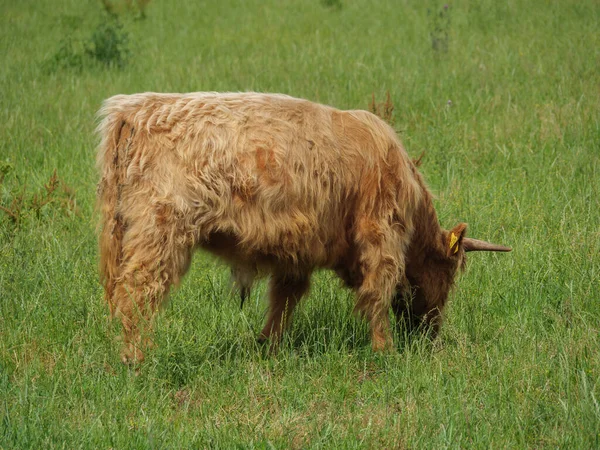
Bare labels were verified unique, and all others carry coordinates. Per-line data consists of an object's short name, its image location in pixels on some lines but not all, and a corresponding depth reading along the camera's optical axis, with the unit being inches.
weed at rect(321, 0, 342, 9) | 1180.6
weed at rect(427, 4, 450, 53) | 897.9
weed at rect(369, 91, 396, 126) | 681.2
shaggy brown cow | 374.0
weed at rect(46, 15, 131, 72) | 902.4
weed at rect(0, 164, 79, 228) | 565.6
